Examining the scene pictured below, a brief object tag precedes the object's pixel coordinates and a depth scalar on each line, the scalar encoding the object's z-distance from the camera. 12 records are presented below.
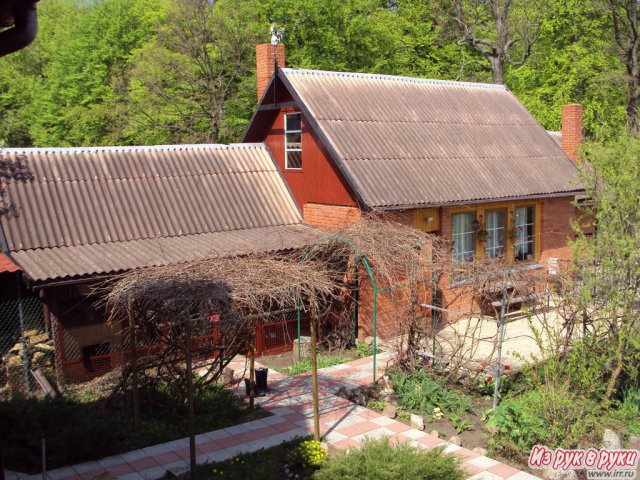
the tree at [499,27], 29.34
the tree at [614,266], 9.09
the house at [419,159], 14.79
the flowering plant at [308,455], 8.08
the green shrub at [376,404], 10.41
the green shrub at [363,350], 13.42
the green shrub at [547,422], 8.66
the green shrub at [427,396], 10.06
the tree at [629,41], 26.41
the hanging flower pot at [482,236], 16.41
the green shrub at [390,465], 7.25
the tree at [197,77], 26.25
